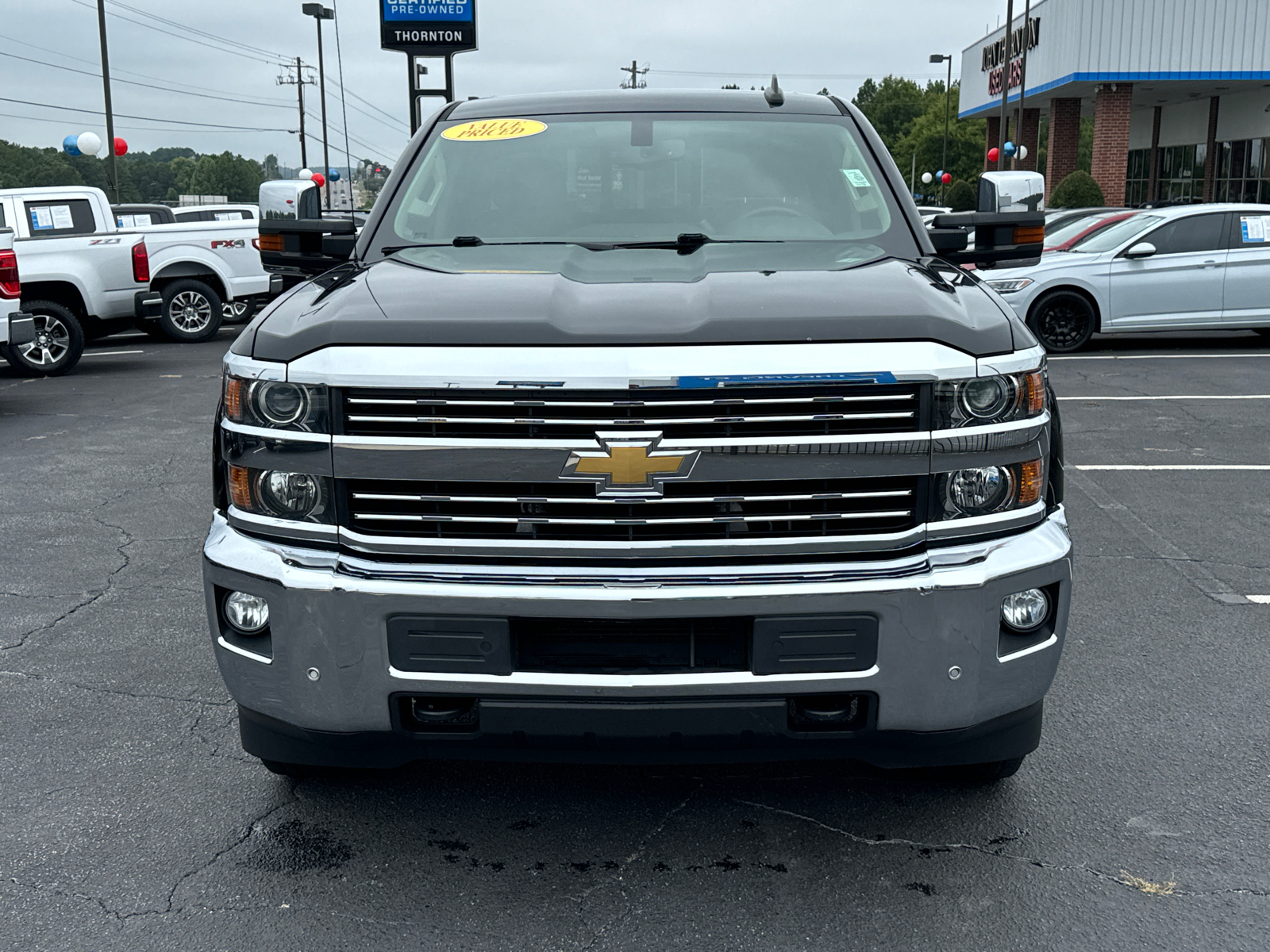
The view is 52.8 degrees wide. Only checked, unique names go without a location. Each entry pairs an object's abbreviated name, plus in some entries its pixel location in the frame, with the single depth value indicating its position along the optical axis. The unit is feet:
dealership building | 108.17
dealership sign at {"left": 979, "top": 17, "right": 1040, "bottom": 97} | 125.90
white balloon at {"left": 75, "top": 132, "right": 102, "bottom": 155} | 90.68
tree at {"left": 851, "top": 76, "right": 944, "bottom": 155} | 424.46
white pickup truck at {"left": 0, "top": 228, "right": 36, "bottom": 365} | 36.17
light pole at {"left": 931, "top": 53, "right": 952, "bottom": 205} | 218.59
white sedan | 44.55
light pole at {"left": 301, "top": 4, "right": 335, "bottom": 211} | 174.50
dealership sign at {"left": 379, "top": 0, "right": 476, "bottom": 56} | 65.26
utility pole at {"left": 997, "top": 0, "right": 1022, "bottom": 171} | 127.34
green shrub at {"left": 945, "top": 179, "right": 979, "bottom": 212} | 165.27
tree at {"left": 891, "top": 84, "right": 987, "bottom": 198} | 285.43
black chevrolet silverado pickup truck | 8.88
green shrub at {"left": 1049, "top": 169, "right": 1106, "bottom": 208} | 106.52
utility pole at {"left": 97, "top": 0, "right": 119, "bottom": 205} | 94.05
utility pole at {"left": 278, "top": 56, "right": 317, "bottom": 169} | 264.80
